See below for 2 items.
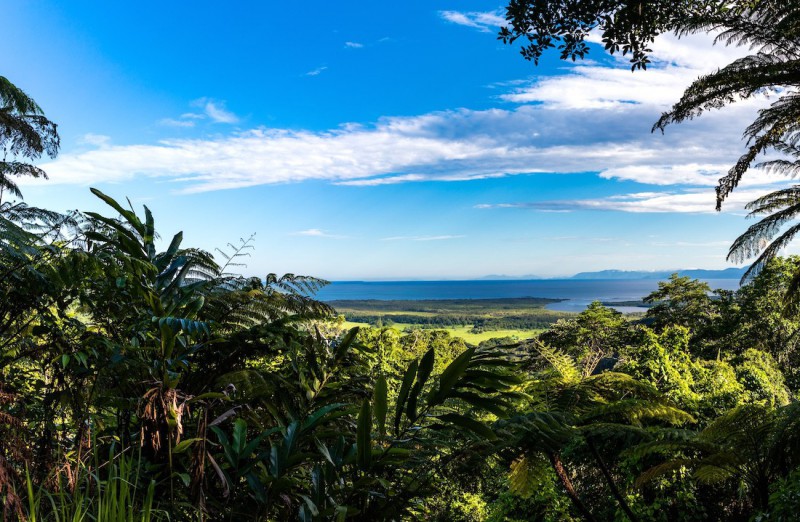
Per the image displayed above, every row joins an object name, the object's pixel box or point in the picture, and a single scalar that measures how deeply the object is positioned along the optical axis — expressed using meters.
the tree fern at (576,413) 3.58
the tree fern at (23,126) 9.32
